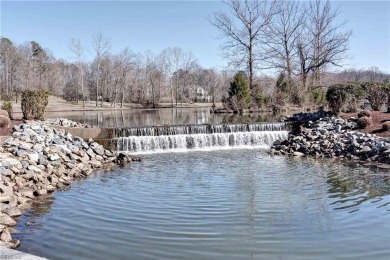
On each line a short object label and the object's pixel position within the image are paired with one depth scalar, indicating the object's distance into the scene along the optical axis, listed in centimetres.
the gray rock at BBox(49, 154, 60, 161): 1136
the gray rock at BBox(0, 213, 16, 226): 660
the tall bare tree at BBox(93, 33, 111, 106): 5307
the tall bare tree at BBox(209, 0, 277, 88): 3497
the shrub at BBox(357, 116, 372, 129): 1652
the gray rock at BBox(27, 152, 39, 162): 1078
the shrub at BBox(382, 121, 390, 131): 1549
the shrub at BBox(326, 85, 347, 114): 1964
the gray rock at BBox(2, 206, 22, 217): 713
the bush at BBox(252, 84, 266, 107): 3462
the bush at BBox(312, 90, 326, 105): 3088
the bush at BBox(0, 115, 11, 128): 1352
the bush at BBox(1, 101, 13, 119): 1647
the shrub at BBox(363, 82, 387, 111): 2041
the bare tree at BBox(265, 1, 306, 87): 3359
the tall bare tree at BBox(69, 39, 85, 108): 5491
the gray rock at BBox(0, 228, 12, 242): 572
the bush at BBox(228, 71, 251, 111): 3388
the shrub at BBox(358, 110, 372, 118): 1733
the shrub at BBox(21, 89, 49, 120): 1620
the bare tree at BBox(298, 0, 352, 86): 3139
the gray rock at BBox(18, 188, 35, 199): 855
